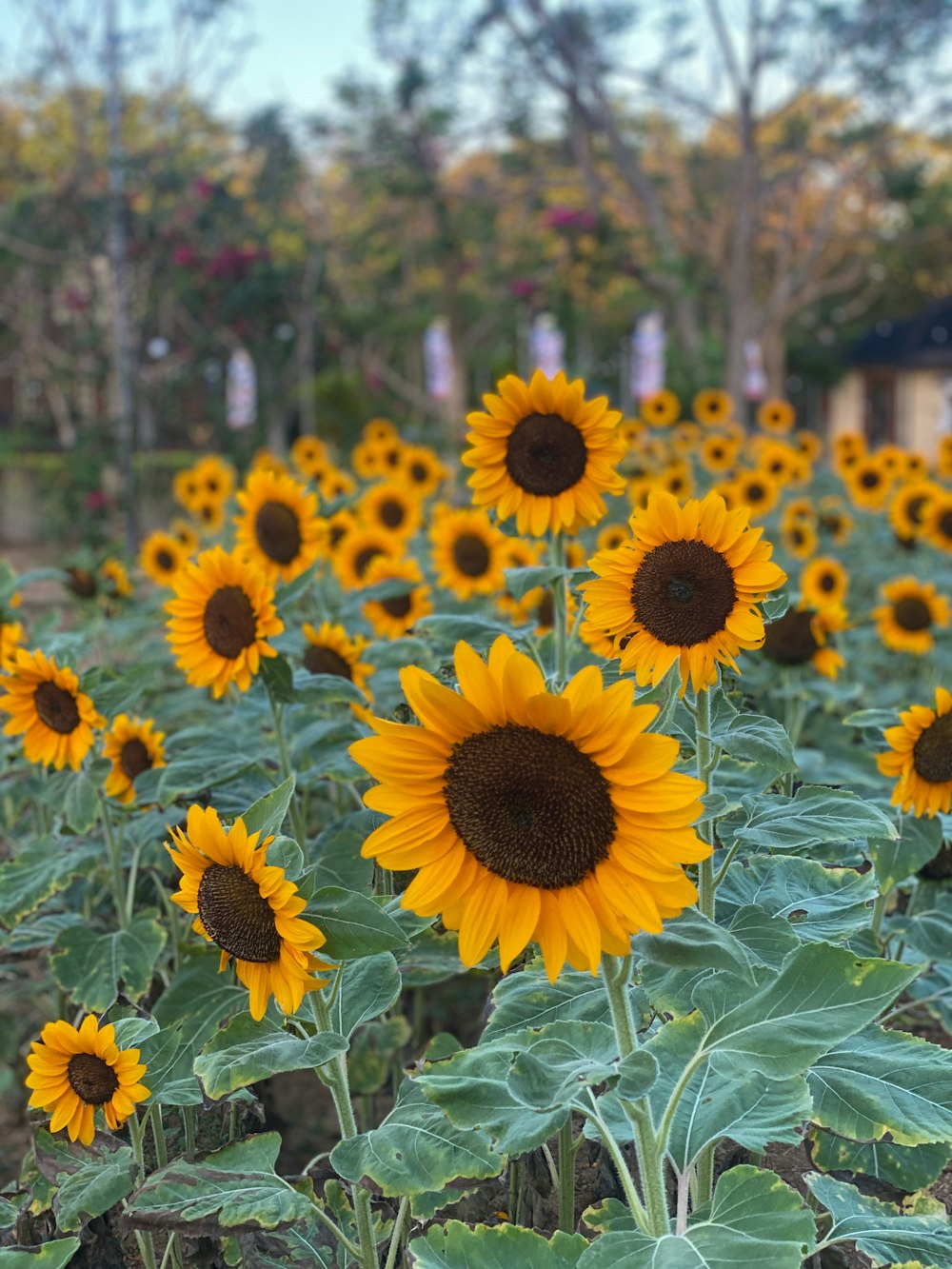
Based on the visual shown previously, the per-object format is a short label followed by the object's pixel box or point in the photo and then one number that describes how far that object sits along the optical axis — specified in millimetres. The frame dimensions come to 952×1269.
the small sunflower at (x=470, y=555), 3961
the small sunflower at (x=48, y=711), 2371
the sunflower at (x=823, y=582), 4215
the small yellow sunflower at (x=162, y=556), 4629
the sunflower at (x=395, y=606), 3504
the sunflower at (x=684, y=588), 1646
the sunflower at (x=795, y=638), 2939
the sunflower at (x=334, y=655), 2805
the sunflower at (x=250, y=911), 1352
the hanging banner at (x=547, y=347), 20125
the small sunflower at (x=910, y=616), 4074
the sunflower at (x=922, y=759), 1982
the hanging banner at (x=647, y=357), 16383
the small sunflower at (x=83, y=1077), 1641
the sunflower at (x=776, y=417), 8125
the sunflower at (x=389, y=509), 4590
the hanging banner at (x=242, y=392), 12984
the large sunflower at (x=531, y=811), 1142
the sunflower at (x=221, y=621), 2314
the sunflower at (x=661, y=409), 7398
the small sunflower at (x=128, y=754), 2598
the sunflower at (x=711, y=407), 7855
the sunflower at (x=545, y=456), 2350
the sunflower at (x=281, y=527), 3250
